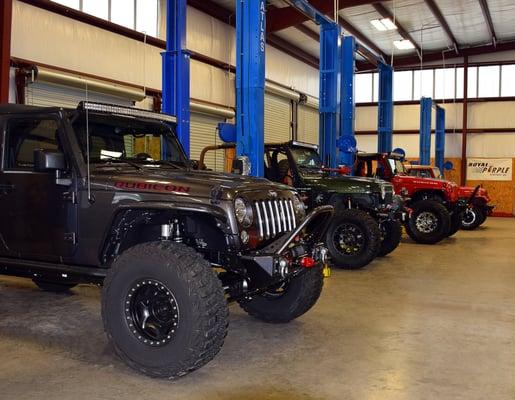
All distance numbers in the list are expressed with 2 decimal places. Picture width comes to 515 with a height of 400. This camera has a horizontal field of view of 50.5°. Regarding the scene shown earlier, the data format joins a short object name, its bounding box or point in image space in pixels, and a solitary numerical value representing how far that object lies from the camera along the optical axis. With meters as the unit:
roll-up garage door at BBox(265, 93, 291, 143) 17.34
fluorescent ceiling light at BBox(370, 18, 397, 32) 16.86
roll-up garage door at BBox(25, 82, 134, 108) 9.98
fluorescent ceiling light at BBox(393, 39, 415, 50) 19.47
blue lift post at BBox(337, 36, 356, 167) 12.09
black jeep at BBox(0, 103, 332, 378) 3.49
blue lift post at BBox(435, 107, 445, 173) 20.79
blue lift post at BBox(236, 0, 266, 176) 7.48
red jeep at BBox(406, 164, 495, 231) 13.61
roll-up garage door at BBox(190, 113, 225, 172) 13.82
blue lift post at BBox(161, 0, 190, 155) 8.09
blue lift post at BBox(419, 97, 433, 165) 18.80
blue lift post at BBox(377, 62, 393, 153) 15.53
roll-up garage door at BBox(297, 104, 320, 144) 19.77
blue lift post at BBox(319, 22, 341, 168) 11.11
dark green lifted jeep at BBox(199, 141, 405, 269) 7.75
